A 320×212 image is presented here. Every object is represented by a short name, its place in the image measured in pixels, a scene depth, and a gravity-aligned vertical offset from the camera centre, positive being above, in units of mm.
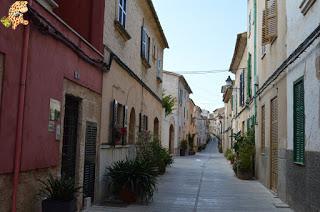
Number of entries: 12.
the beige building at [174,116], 38062 +2784
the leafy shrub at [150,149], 15462 -111
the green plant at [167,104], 29777 +2762
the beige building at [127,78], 11344 +2116
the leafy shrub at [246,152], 18359 -139
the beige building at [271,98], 11750 +1543
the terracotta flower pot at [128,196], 10820 -1189
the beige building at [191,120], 53769 +3363
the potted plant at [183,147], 42781 -17
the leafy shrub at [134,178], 10797 -768
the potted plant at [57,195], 6977 -806
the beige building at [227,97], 42928 +5121
